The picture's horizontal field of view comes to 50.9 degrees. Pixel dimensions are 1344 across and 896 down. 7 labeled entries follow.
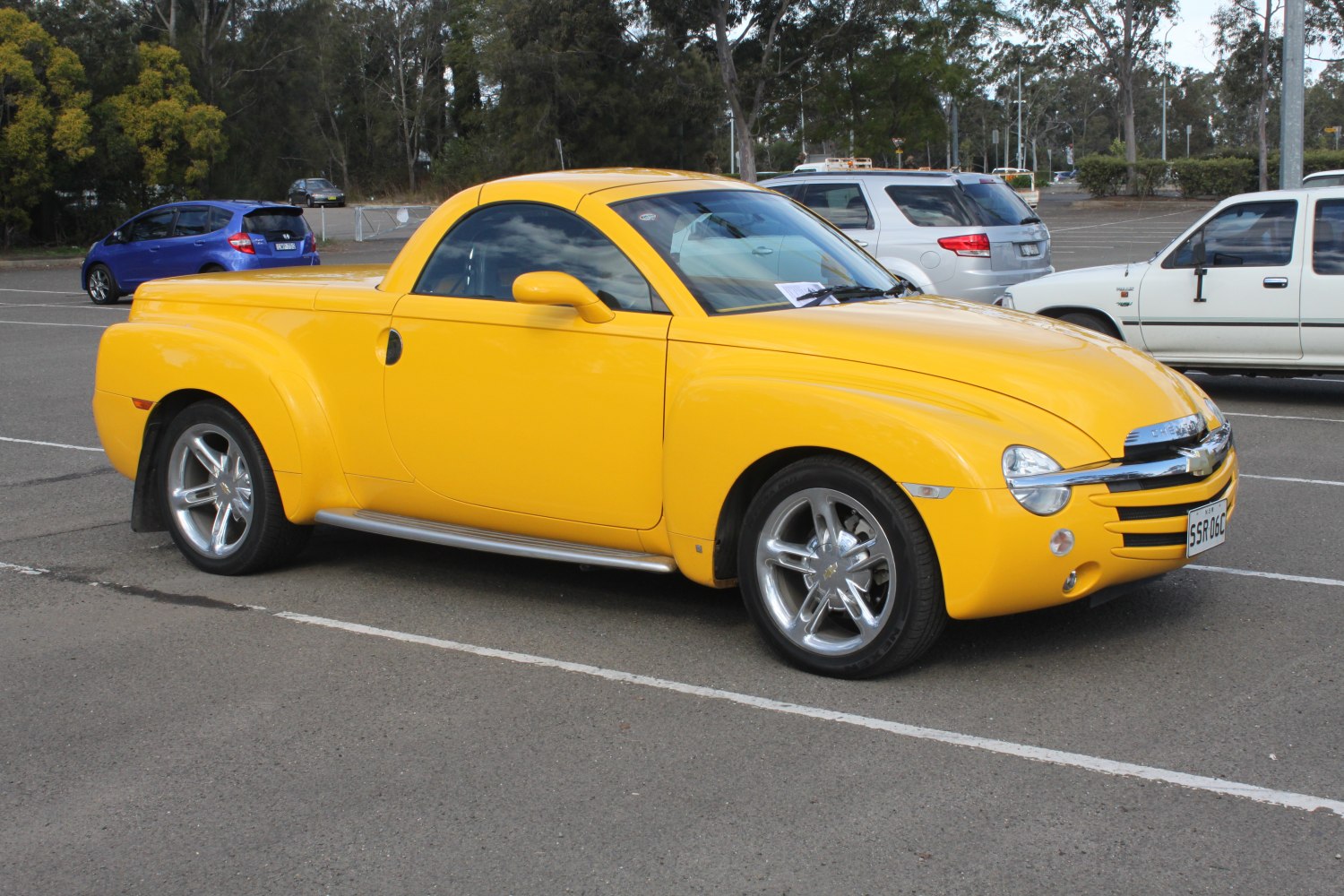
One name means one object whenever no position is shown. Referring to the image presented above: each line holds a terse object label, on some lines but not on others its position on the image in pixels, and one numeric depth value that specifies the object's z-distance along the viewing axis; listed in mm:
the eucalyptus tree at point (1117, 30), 61562
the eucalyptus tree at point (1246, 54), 59250
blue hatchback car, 21969
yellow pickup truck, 4586
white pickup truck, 10477
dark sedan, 62156
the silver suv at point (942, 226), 13438
